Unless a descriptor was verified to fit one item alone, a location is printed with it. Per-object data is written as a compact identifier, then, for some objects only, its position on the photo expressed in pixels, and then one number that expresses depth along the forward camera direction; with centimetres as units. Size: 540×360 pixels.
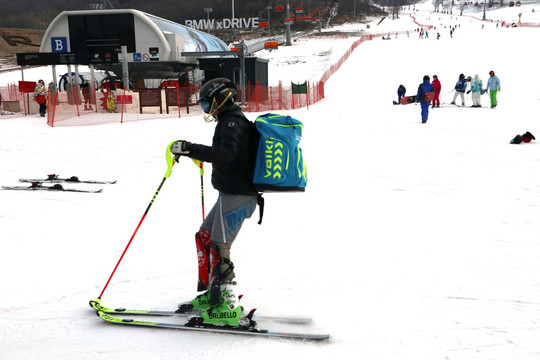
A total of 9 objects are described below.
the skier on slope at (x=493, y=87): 2077
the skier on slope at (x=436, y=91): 2177
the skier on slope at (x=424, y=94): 1582
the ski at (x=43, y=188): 782
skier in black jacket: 323
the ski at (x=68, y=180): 837
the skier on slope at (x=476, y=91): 2122
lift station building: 2812
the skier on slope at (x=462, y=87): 2194
